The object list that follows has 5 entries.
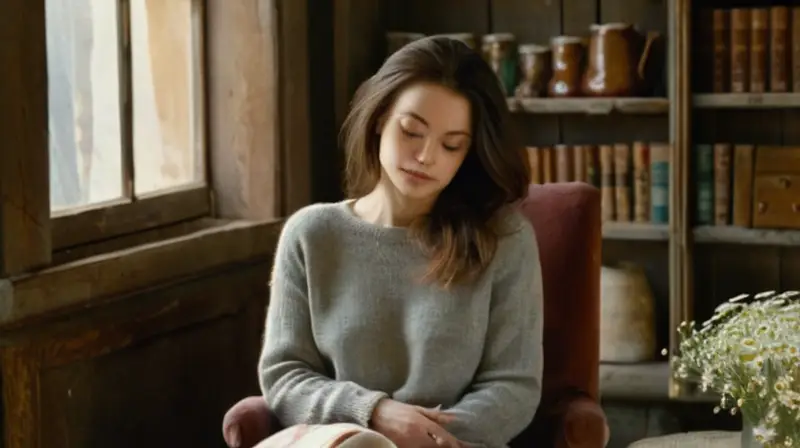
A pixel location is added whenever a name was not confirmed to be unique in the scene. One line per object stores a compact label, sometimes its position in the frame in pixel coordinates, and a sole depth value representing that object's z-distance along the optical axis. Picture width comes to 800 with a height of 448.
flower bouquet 3.87
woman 3.86
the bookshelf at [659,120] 5.95
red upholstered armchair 4.27
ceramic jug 6.12
